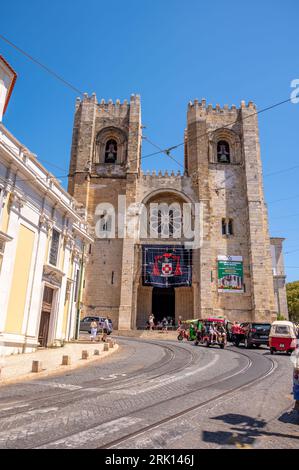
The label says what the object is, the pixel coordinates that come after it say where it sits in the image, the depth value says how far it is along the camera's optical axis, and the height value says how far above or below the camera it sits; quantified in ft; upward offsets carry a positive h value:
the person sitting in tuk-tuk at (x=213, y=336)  61.21 +0.10
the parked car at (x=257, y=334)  61.98 +0.63
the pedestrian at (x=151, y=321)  91.93 +3.33
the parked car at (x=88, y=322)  83.91 +2.54
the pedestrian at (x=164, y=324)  92.46 +2.86
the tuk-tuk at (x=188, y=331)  76.96 +1.03
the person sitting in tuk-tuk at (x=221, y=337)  60.03 -0.03
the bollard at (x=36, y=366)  29.43 -2.77
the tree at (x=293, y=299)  166.61 +18.27
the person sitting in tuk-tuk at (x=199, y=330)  65.91 +1.12
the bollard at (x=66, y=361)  34.14 -2.67
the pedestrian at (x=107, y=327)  79.43 +1.52
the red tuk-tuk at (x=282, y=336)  51.80 +0.33
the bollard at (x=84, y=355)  39.02 -2.35
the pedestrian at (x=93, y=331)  66.01 +0.39
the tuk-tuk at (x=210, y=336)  60.08 +0.08
